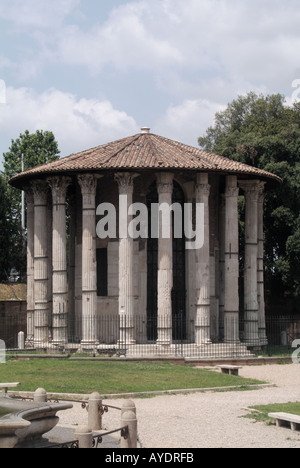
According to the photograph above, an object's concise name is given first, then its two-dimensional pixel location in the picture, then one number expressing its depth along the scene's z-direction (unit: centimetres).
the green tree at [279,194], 4162
